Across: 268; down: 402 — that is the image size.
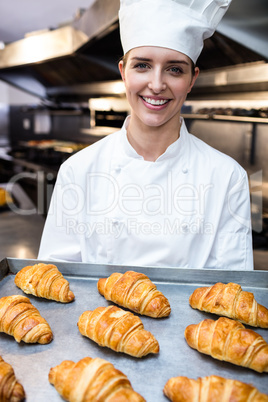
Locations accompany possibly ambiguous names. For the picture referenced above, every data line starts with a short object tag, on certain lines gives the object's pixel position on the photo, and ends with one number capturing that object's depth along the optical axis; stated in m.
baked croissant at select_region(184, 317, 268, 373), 0.96
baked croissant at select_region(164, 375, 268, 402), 0.81
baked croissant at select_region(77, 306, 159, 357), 1.01
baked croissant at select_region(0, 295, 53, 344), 1.04
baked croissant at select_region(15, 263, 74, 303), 1.24
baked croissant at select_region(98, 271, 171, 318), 1.18
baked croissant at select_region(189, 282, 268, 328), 1.14
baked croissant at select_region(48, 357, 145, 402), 0.82
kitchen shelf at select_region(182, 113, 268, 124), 2.59
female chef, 1.56
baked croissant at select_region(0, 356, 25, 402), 0.83
